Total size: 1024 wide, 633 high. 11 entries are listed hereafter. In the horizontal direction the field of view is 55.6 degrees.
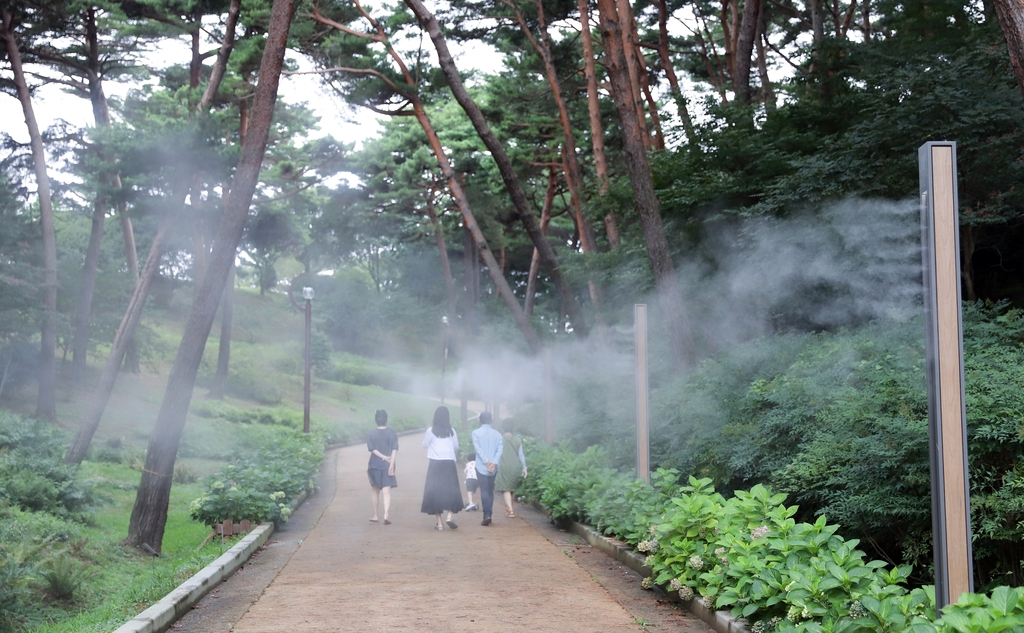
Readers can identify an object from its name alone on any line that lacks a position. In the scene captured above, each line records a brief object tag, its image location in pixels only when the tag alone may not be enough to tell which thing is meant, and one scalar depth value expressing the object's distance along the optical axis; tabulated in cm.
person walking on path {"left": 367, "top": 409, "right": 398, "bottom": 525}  1396
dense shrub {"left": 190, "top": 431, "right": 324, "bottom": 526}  1237
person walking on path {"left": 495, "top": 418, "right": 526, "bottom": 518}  1474
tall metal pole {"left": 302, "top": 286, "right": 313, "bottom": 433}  2778
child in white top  1548
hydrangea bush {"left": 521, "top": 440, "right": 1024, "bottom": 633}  470
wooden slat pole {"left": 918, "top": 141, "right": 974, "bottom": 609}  466
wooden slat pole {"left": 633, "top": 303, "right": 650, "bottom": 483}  1071
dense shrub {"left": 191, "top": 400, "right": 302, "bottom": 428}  3703
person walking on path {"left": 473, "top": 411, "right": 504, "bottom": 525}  1387
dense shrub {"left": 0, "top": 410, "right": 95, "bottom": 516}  1413
